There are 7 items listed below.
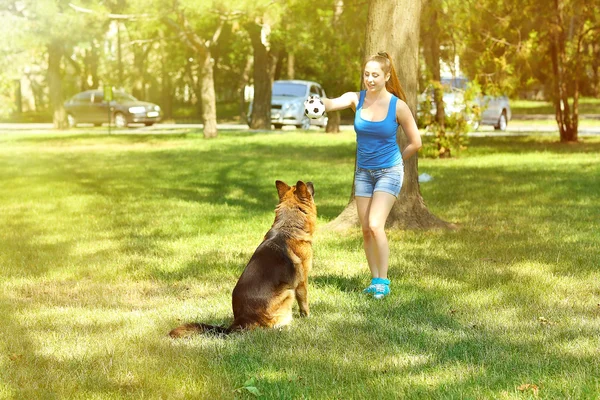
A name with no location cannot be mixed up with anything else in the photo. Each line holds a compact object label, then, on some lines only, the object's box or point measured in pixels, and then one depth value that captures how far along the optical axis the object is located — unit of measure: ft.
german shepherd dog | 18.85
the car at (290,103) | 122.21
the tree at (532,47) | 71.82
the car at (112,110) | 133.69
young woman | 22.54
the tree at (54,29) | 86.63
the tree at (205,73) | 93.20
